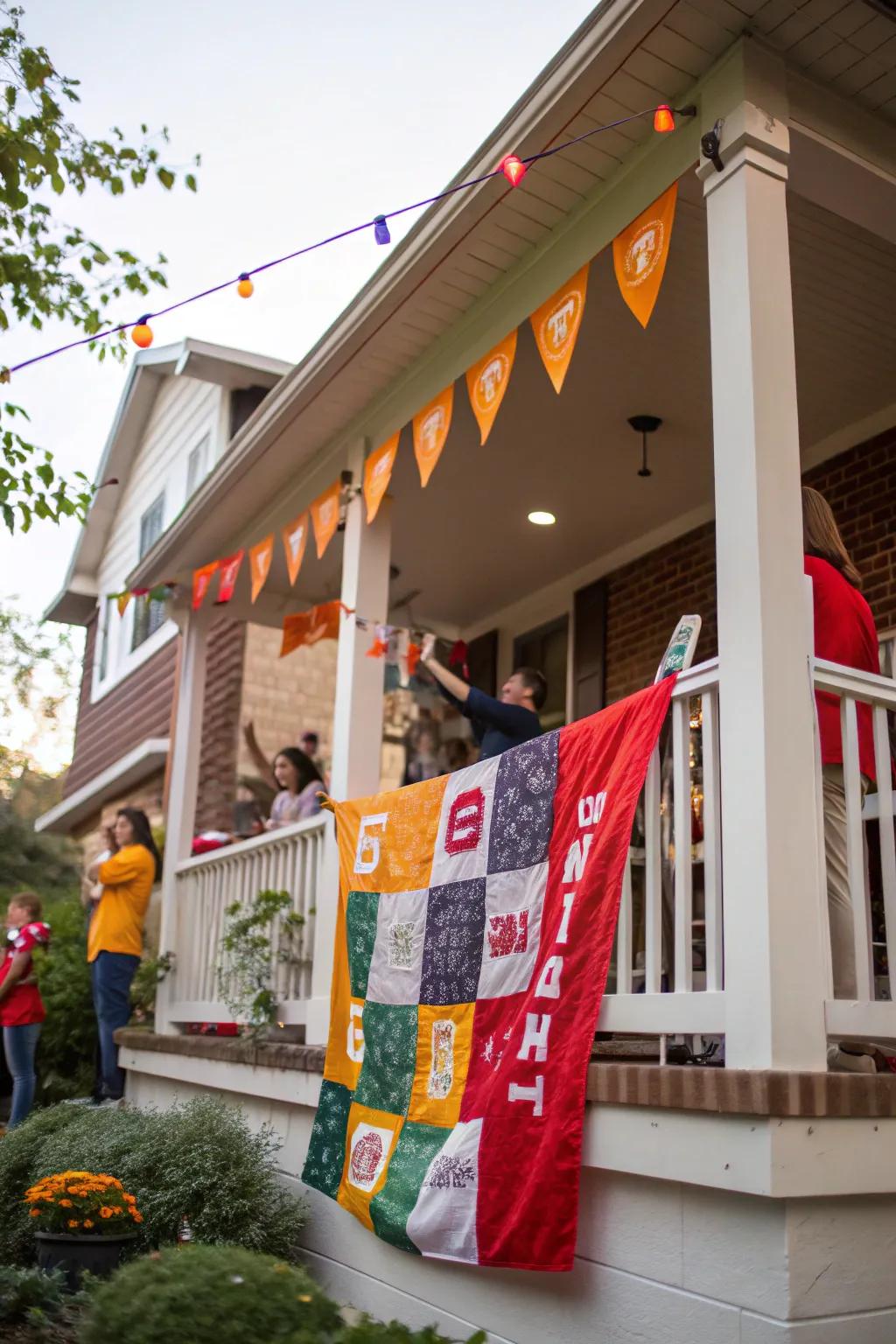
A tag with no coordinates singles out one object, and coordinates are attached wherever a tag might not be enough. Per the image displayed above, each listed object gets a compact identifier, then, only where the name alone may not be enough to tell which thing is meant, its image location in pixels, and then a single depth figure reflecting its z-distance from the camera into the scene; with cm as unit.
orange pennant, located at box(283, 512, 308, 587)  693
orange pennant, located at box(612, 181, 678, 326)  416
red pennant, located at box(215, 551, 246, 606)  771
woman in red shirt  373
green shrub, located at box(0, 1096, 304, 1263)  483
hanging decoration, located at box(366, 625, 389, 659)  615
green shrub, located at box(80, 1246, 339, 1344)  288
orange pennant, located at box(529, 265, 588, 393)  461
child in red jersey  812
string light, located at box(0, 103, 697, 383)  411
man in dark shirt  543
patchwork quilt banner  364
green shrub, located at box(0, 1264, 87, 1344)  378
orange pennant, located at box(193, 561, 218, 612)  805
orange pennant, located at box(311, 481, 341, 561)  655
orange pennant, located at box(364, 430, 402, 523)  605
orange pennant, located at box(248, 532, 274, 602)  738
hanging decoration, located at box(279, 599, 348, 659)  708
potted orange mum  454
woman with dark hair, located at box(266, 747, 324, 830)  752
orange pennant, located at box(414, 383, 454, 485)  553
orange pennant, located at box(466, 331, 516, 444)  512
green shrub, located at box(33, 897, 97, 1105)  952
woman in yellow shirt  793
